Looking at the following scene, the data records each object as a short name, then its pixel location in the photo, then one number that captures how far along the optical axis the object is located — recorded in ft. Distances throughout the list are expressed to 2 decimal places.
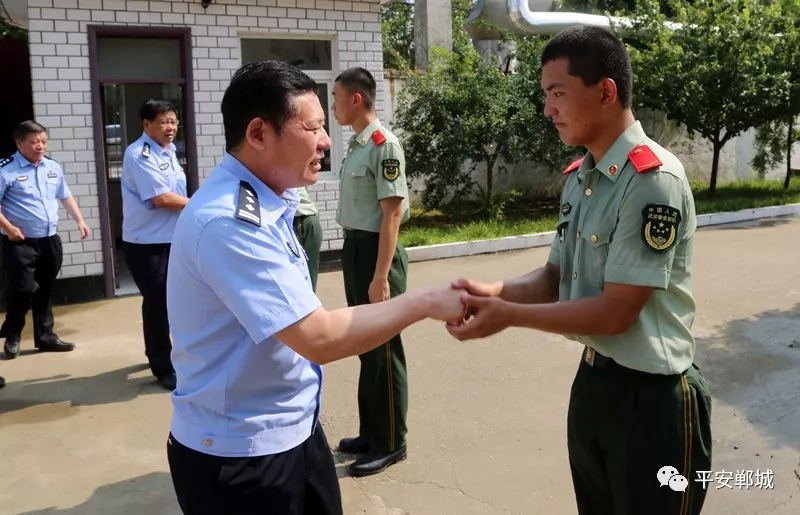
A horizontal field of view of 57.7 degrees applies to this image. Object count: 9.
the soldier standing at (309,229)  13.98
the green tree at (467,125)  34.37
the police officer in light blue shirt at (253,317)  5.20
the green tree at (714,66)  38.24
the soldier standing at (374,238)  11.76
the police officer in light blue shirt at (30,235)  18.12
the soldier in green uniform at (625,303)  5.96
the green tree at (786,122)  39.34
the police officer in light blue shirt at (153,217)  15.90
